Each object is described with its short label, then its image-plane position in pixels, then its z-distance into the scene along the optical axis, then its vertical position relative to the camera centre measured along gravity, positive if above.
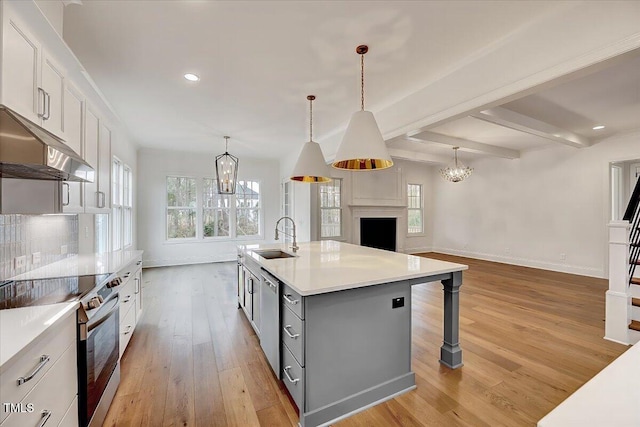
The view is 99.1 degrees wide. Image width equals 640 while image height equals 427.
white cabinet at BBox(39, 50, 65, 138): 1.69 +0.78
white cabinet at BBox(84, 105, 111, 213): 2.53 +0.56
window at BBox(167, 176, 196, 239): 6.56 +0.14
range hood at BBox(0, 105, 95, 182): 1.18 +0.30
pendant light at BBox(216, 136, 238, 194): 4.87 +0.72
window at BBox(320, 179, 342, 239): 6.53 +0.10
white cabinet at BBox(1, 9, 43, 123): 1.32 +0.76
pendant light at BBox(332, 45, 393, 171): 2.15 +0.58
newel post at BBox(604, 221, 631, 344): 2.73 -0.76
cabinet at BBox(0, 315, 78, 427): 0.93 -0.68
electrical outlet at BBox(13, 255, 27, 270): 1.92 -0.35
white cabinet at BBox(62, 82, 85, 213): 2.05 +0.64
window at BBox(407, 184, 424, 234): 8.28 +0.14
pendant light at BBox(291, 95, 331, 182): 2.91 +0.53
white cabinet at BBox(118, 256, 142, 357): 2.28 -0.82
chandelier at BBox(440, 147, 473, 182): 6.11 +0.93
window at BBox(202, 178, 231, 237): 6.90 +0.02
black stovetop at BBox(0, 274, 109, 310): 1.42 -0.45
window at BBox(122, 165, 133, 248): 4.93 +0.17
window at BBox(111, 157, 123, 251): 4.23 +0.15
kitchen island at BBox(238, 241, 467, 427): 1.67 -0.79
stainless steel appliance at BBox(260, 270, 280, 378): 2.03 -0.85
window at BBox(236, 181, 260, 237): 7.29 +0.13
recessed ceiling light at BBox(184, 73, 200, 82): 2.92 +1.48
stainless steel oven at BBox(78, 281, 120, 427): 1.43 -0.84
